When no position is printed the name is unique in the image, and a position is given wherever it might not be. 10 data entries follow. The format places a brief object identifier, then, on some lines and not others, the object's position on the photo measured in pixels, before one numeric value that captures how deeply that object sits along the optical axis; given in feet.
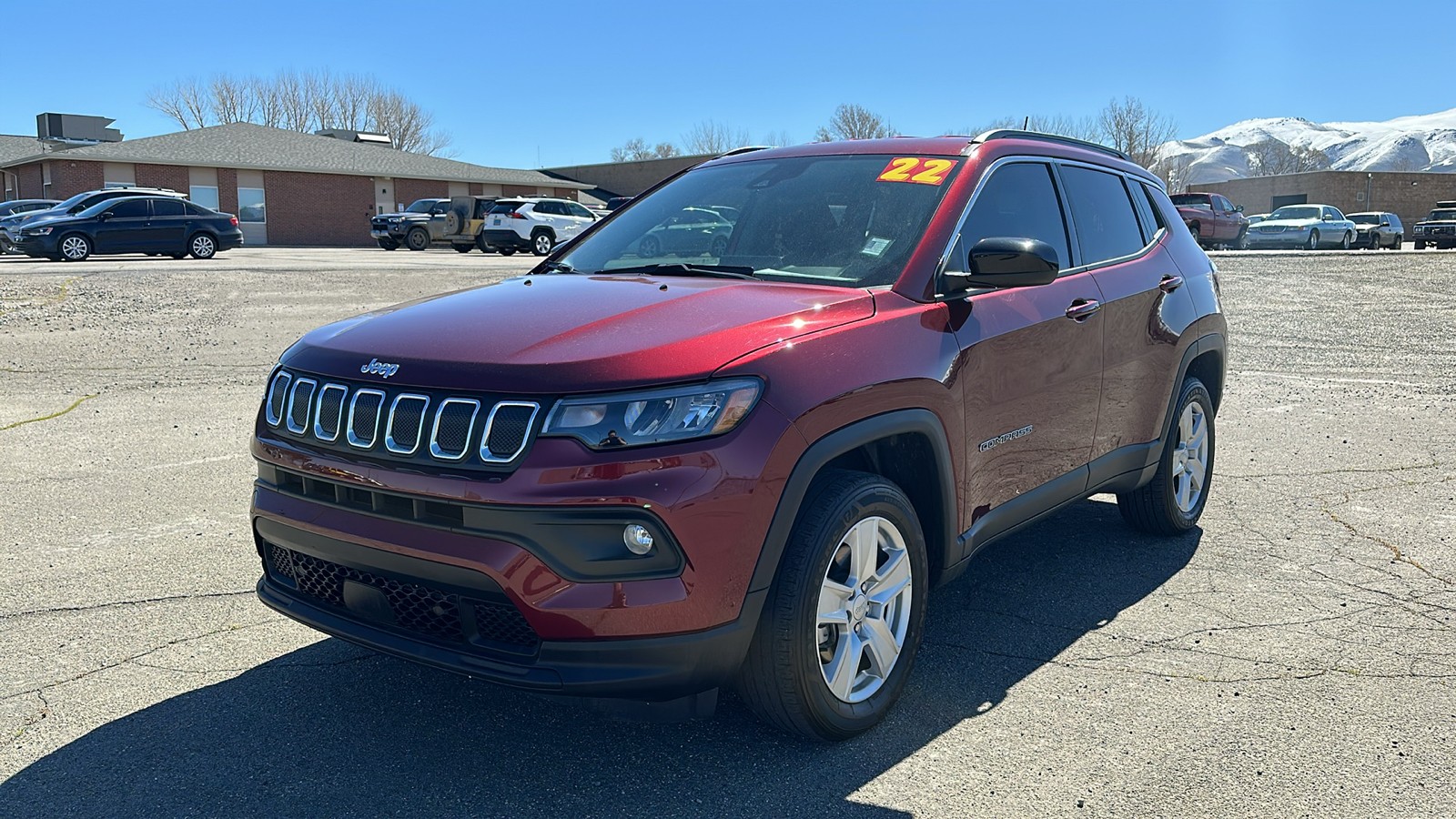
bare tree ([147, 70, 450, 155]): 288.71
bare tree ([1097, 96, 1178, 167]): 262.88
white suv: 107.55
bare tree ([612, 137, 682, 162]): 314.90
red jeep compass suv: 9.36
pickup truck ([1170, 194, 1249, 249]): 112.98
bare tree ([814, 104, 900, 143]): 272.92
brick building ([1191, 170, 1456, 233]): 190.90
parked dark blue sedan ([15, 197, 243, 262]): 83.92
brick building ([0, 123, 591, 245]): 142.00
